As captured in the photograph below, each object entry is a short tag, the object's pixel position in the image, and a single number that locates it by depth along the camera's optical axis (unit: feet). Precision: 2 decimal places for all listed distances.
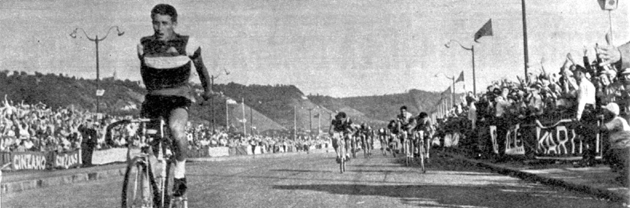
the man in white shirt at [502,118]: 78.90
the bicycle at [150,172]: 22.58
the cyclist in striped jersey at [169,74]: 24.71
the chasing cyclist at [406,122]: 80.38
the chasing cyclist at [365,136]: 131.44
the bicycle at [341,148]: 74.13
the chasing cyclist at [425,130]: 75.10
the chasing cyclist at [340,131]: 74.99
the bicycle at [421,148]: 72.02
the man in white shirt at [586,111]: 55.57
